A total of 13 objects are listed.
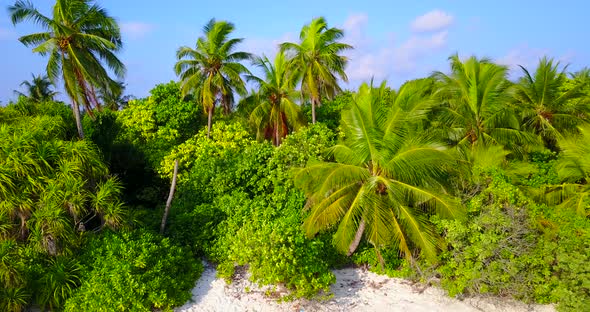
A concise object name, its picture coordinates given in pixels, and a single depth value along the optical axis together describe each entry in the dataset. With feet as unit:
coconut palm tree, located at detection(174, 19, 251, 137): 74.14
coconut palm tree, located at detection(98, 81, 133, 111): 60.18
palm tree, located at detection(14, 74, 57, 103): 113.80
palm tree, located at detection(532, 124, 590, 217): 44.73
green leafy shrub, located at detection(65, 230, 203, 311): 32.53
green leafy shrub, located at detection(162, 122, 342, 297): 36.22
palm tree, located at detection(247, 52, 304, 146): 77.05
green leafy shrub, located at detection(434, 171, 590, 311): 36.40
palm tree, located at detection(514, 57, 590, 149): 55.77
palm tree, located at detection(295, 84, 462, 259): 36.18
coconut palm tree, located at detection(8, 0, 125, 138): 52.95
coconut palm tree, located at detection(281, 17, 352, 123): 79.15
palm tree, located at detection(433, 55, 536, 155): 50.34
